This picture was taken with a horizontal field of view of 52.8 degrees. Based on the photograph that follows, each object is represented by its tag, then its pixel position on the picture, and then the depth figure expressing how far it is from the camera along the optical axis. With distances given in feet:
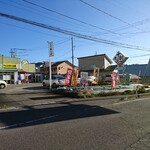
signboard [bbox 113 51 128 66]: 40.18
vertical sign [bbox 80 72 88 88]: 47.25
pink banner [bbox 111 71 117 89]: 49.63
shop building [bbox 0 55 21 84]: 87.86
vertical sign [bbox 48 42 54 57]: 56.51
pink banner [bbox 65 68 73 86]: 51.50
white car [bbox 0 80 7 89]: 64.17
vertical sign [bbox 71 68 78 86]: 52.54
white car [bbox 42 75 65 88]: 65.77
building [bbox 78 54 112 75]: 128.81
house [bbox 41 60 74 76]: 142.34
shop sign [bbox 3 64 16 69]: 88.50
